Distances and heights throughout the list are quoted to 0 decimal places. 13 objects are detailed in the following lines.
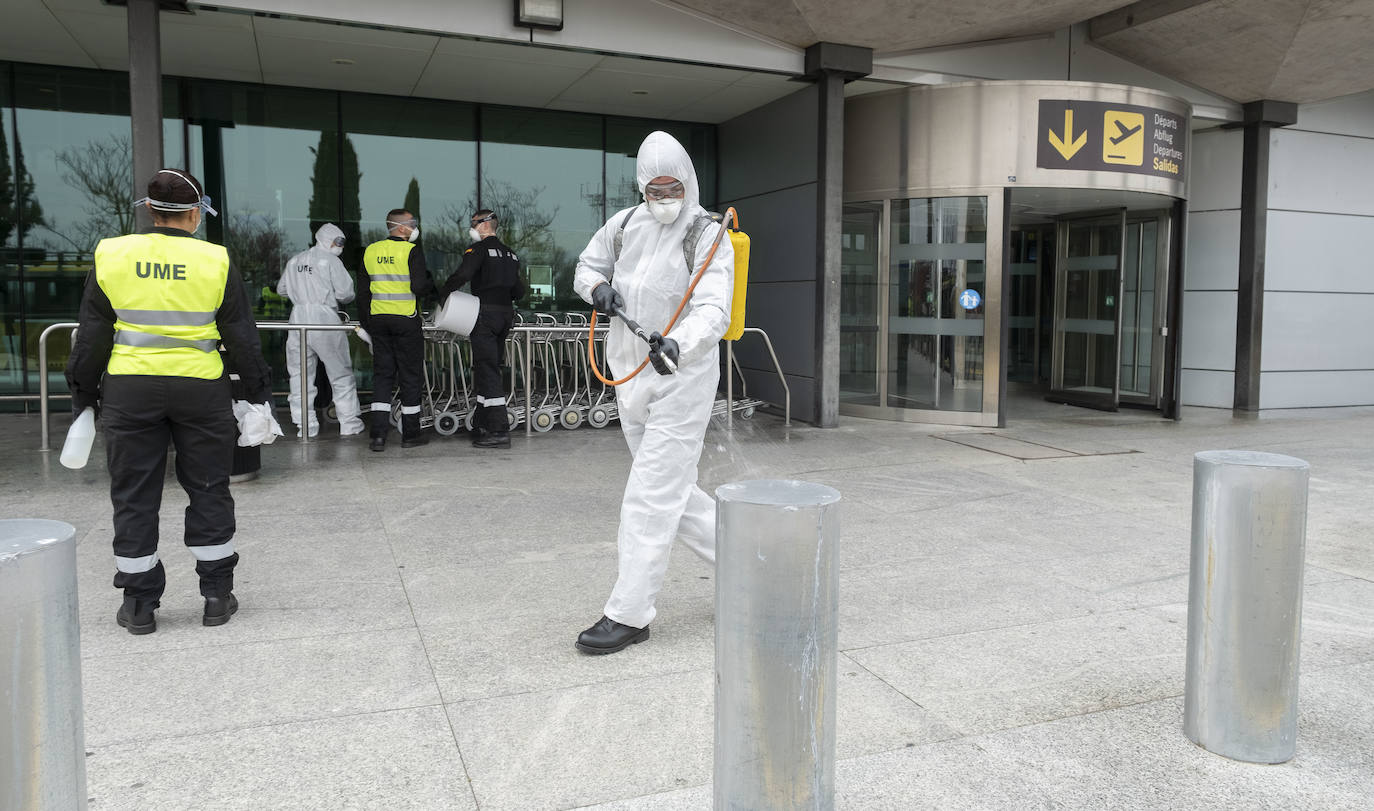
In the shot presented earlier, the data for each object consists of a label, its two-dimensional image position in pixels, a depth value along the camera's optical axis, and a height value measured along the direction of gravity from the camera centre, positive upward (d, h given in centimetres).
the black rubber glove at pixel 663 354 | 343 -14
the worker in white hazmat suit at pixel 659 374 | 363 -23
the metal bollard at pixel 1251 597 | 280 -80
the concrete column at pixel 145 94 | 688 +149
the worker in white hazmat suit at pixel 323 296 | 912 +14
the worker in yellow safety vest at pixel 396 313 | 790 -2
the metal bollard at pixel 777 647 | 226 -77
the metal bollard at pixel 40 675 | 186 -69
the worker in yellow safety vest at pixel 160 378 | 371 -25
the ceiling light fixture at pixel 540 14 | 802 +238
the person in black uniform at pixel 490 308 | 798 +3
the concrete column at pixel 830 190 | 918 +115
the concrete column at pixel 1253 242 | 1129 +81
